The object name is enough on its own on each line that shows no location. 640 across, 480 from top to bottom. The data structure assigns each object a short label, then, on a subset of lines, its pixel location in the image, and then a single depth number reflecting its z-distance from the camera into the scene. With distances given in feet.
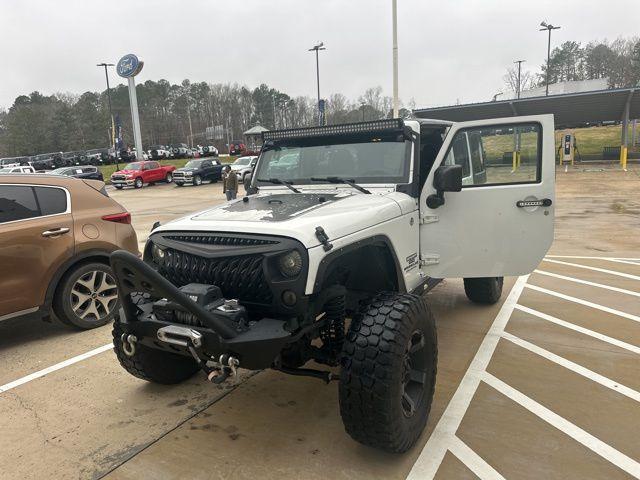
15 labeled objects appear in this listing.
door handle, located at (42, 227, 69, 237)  15.75
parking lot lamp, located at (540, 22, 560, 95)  140.56
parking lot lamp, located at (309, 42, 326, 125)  137.69
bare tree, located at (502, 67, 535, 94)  238.27
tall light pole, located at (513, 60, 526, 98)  200.59
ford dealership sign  139.33
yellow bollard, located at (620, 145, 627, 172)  81.66
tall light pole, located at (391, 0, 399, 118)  63.31
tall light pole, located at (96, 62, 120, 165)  153.07
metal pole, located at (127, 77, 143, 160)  140.77
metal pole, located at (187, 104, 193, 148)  301.14
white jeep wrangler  8.82
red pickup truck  98.73
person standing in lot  51.76
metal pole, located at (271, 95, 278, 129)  283.59
